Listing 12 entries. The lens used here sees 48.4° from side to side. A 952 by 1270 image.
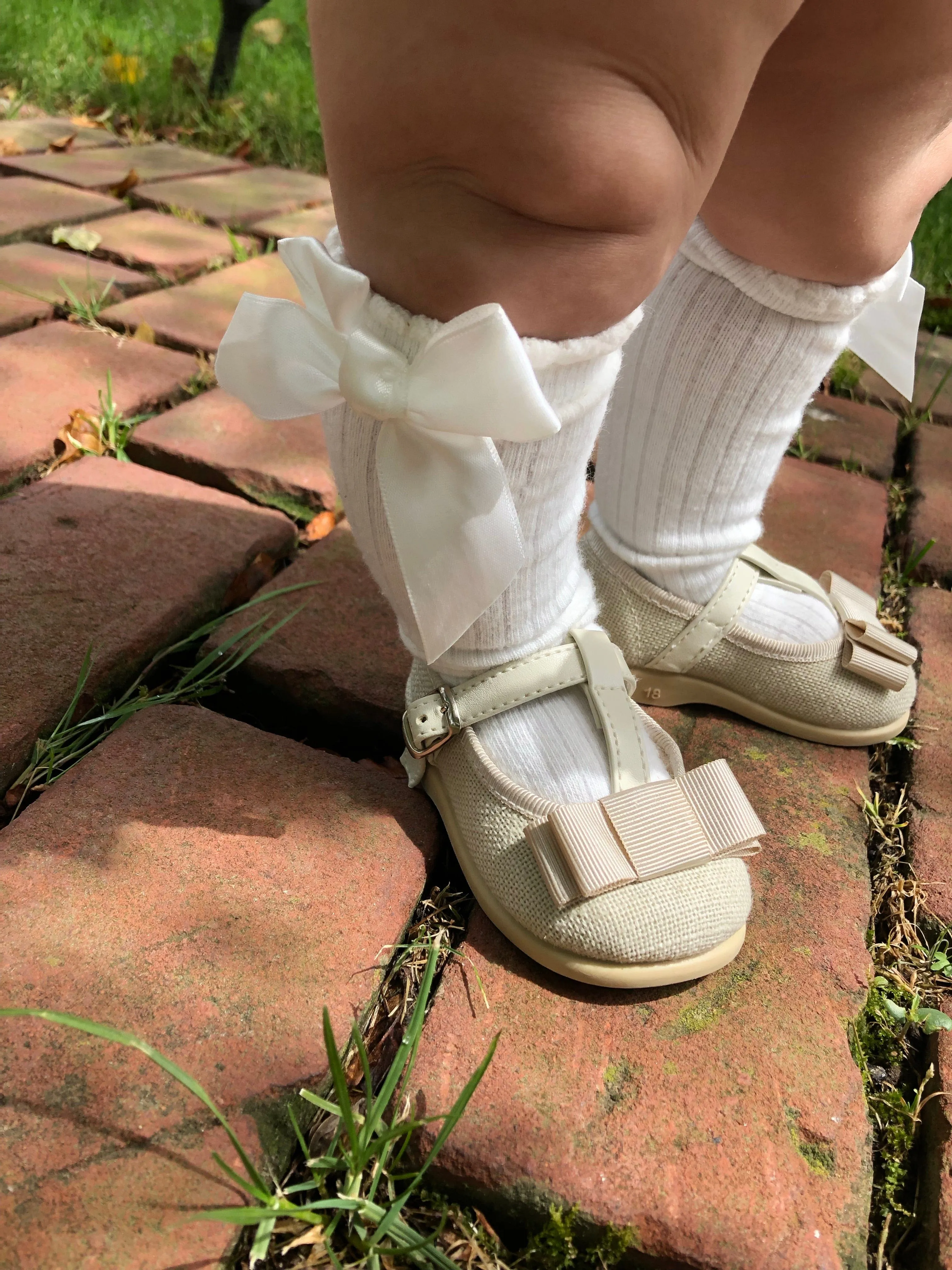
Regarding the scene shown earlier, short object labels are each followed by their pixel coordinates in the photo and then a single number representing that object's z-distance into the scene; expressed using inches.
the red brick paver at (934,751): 14.7
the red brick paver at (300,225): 30.2
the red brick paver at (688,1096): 10.6
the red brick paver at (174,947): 9.9
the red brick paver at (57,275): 23.8
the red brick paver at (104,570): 14.6
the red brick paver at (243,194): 30.9
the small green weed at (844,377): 27.7
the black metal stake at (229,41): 37.4
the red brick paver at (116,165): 31.2
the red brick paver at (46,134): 34.4
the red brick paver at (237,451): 19.6
